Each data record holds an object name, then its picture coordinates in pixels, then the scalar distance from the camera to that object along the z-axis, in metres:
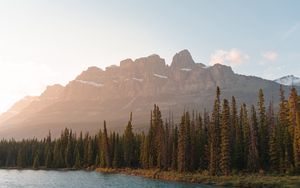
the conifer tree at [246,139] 104.31
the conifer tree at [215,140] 98.67
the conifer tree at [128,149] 140.62
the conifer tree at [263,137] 103.31
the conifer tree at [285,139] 93.56
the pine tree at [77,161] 158.50
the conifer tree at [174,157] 114.89
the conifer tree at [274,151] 97.39
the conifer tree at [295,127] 91.00
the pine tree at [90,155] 159.00
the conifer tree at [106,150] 143.62
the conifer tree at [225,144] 96.94
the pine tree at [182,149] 109.19
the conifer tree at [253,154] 99.56
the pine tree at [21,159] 175.25
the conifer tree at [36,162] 167.54
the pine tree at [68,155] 164.64
